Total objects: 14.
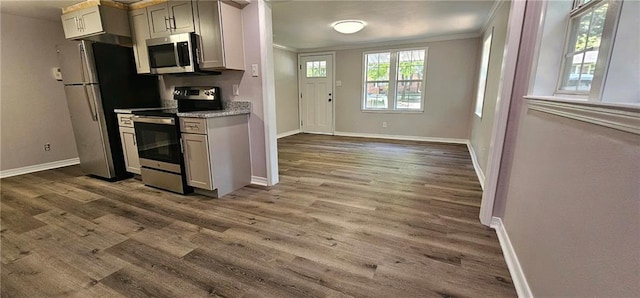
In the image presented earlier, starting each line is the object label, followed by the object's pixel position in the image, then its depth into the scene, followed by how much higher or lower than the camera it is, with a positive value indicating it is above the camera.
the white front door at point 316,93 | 6.51 -0.04
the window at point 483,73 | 3.81 +0.27
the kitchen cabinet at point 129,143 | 3.17 -0.62
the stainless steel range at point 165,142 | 2.73 -0.53
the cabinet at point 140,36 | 3.04 +0.65
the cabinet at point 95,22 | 2.92 +0.79
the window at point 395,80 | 5.64 +0.25
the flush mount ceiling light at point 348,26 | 3.79 +0.94
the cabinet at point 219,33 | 2.61 +0.59
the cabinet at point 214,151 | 2.60 -0.60
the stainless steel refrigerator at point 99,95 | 3.05 -0.03
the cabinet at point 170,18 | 2.74 +0.78
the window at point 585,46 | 1.02 +0.22
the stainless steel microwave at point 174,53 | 2.74 +0.41
